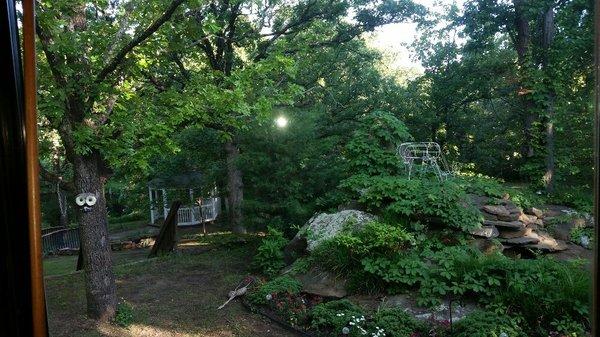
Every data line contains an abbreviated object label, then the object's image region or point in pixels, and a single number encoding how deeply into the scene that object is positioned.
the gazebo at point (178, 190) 8.01
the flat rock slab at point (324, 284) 3.61
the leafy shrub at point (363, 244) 3.63
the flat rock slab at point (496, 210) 4.19
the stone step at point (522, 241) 3.88
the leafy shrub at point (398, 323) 2.82
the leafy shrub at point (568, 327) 2.42
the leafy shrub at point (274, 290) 3.68
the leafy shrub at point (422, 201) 3.97
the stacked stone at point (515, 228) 3.89
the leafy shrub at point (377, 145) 5.04
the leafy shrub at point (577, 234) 3.61
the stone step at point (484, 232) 3.93
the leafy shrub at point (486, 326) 2.52
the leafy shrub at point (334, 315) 3.01
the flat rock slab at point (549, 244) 3.83
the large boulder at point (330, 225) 4.16
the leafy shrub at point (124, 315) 3.19
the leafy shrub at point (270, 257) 4.52
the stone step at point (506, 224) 4.07
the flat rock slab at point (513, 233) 4.05
